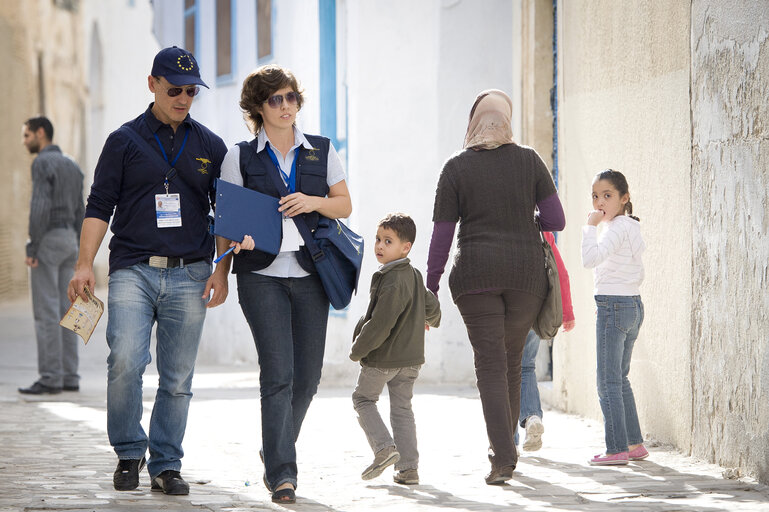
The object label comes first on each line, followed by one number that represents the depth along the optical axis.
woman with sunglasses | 10.63
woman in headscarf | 11.35
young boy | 11.57
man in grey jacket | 20.54
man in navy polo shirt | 10.99
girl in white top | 12.61
